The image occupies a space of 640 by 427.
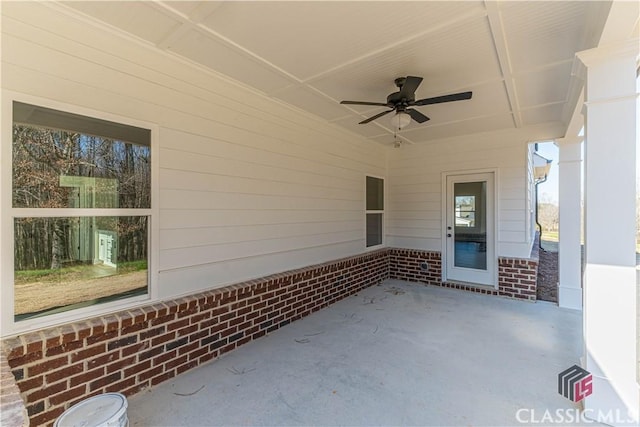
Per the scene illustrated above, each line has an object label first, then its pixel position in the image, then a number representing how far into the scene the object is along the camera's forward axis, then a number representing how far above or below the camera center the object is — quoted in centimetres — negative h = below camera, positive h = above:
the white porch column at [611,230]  197 -12
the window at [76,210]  194 +0
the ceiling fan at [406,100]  279 +119
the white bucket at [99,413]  174 -130
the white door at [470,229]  521 -32
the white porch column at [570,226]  434 -21
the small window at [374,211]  580 +2
